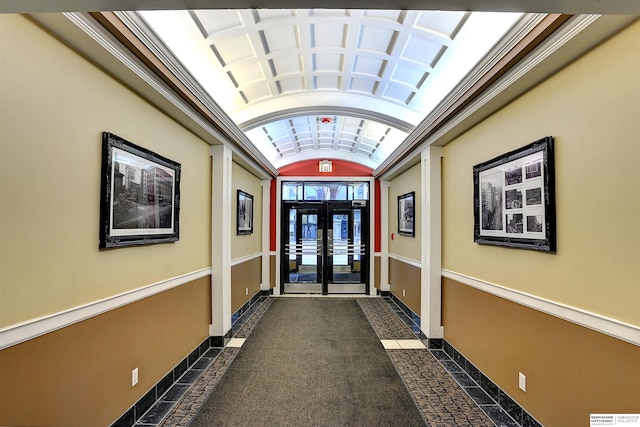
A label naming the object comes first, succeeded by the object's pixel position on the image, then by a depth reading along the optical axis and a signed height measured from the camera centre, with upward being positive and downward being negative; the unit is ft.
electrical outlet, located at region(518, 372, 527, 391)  7.80 -3.96
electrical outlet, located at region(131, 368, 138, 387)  8.01 -3.94
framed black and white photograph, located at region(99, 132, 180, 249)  7.00 +0.75
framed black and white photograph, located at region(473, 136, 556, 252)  7.11 +0.66
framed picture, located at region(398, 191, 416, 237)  17.42 +0.58
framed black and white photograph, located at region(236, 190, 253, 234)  17.37 +0.61
